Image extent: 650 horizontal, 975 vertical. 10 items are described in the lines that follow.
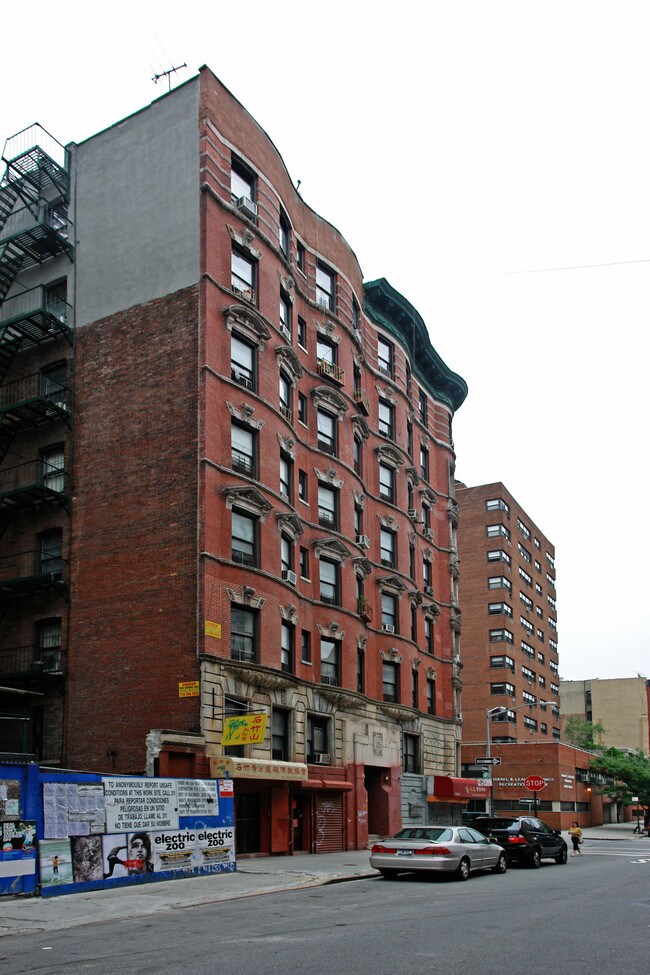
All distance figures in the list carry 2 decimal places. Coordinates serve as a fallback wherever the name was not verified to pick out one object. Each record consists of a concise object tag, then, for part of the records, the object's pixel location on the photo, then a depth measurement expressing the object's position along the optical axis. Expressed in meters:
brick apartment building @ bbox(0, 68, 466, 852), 30.23
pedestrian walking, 36.97
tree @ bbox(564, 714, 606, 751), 118.34
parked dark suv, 28.75
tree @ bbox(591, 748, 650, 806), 76.69
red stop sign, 43.91
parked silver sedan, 23.02
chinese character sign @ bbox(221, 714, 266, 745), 27.36
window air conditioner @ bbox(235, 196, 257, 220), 34.53
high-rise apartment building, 79.69
